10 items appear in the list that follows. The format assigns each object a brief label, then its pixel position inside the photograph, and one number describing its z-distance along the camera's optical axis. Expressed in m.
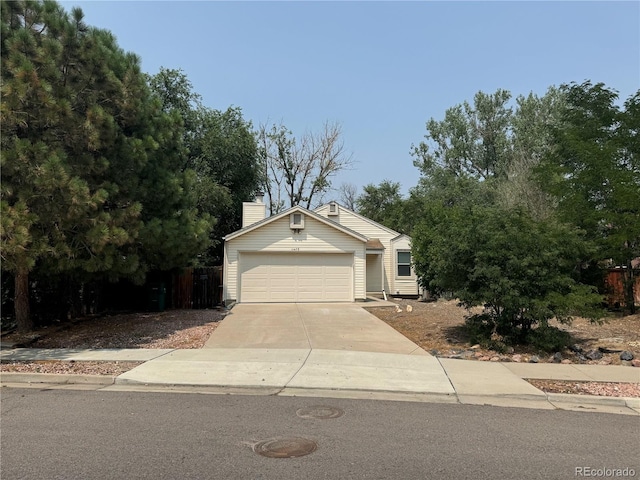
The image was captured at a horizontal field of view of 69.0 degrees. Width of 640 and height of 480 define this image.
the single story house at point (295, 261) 20.05
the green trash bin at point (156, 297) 18.00
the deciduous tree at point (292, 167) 39.22
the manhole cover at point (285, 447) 4.57
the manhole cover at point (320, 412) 5.85
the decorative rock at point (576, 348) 10.44
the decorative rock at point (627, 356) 9.52
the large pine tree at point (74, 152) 9.42
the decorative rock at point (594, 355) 9.74
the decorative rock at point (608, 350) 10.48
